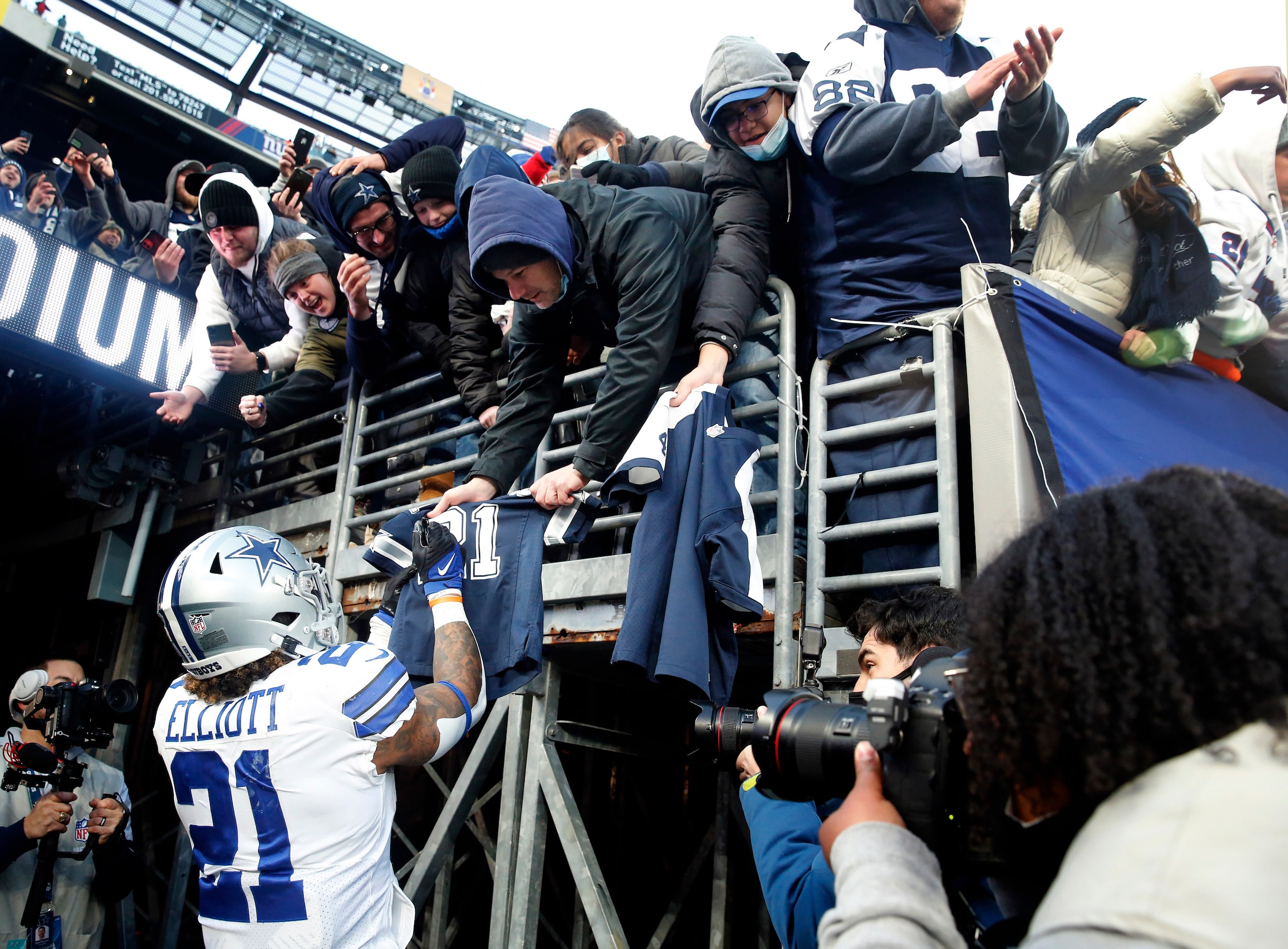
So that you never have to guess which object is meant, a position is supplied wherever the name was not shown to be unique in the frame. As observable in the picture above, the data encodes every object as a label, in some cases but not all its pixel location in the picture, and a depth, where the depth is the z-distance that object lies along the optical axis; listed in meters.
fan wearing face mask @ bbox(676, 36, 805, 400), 3.48
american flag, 19.03
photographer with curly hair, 0.97
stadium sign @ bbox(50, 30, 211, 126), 10.98
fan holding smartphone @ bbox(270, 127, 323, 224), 5.80
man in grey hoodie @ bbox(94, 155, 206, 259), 7.99
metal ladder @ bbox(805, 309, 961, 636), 2.97
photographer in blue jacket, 1.86
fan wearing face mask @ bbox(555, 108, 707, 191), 4.83
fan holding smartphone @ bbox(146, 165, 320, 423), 5.77
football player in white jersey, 2.58
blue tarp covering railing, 2.99
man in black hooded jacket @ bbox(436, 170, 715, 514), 3.43
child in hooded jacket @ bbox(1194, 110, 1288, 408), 3.54
